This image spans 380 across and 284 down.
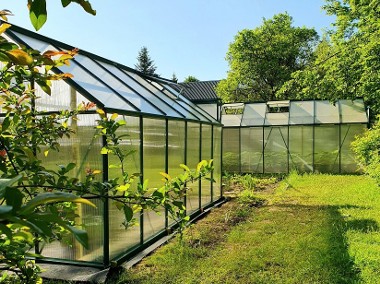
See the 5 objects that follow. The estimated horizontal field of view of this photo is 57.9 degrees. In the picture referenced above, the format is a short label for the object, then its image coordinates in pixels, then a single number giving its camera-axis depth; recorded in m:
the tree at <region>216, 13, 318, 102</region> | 21.44
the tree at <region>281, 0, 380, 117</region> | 8.95
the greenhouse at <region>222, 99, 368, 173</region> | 12.28
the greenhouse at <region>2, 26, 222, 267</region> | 4.06
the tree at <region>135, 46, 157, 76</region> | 43.53
